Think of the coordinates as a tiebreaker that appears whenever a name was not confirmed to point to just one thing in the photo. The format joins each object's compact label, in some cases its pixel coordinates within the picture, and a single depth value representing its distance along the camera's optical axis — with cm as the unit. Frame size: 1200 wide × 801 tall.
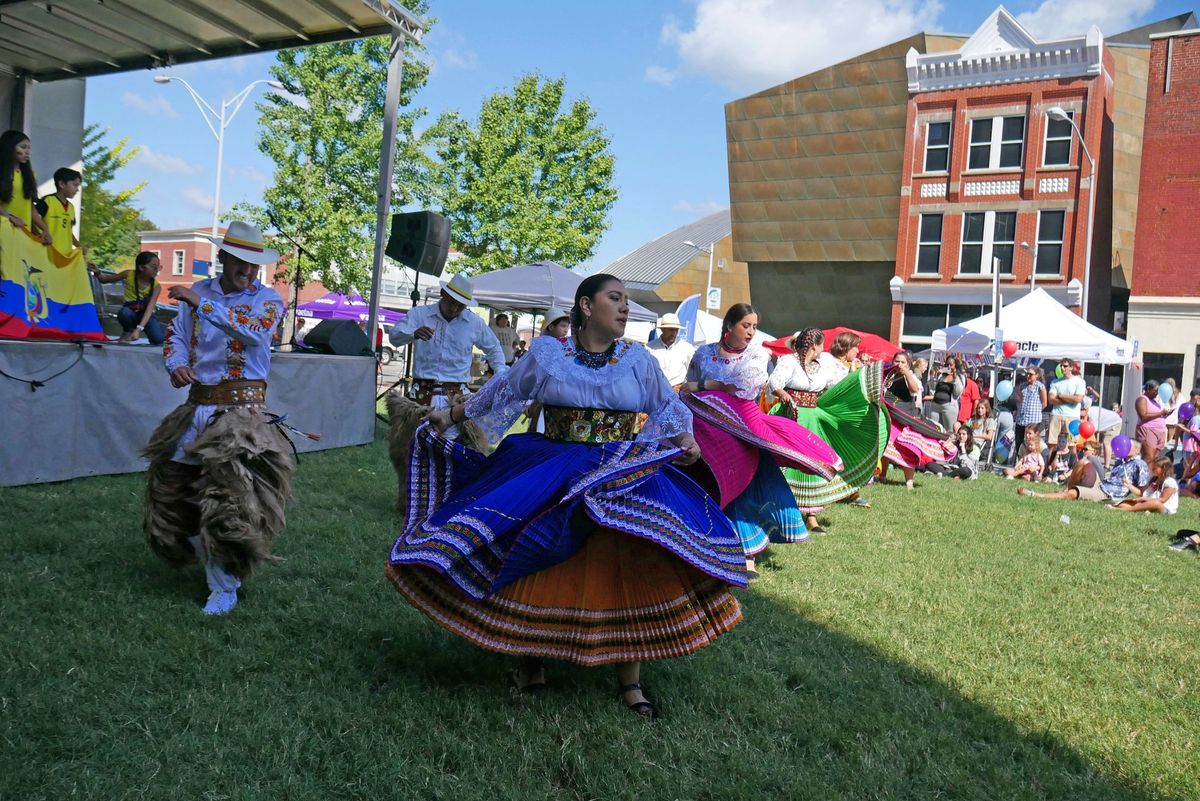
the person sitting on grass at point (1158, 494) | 1208
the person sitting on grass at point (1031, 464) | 1595
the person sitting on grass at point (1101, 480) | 1286
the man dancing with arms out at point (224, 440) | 502
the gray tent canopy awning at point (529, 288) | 1798
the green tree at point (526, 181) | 3191
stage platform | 756
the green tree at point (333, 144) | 2653
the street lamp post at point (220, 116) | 2930
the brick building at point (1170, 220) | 2730
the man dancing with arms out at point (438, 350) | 779
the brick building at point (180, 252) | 6206
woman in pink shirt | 1286
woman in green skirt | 827
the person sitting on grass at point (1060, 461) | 1580
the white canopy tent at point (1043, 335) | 1694
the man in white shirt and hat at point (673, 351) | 1106
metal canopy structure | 1038
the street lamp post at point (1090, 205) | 2547
